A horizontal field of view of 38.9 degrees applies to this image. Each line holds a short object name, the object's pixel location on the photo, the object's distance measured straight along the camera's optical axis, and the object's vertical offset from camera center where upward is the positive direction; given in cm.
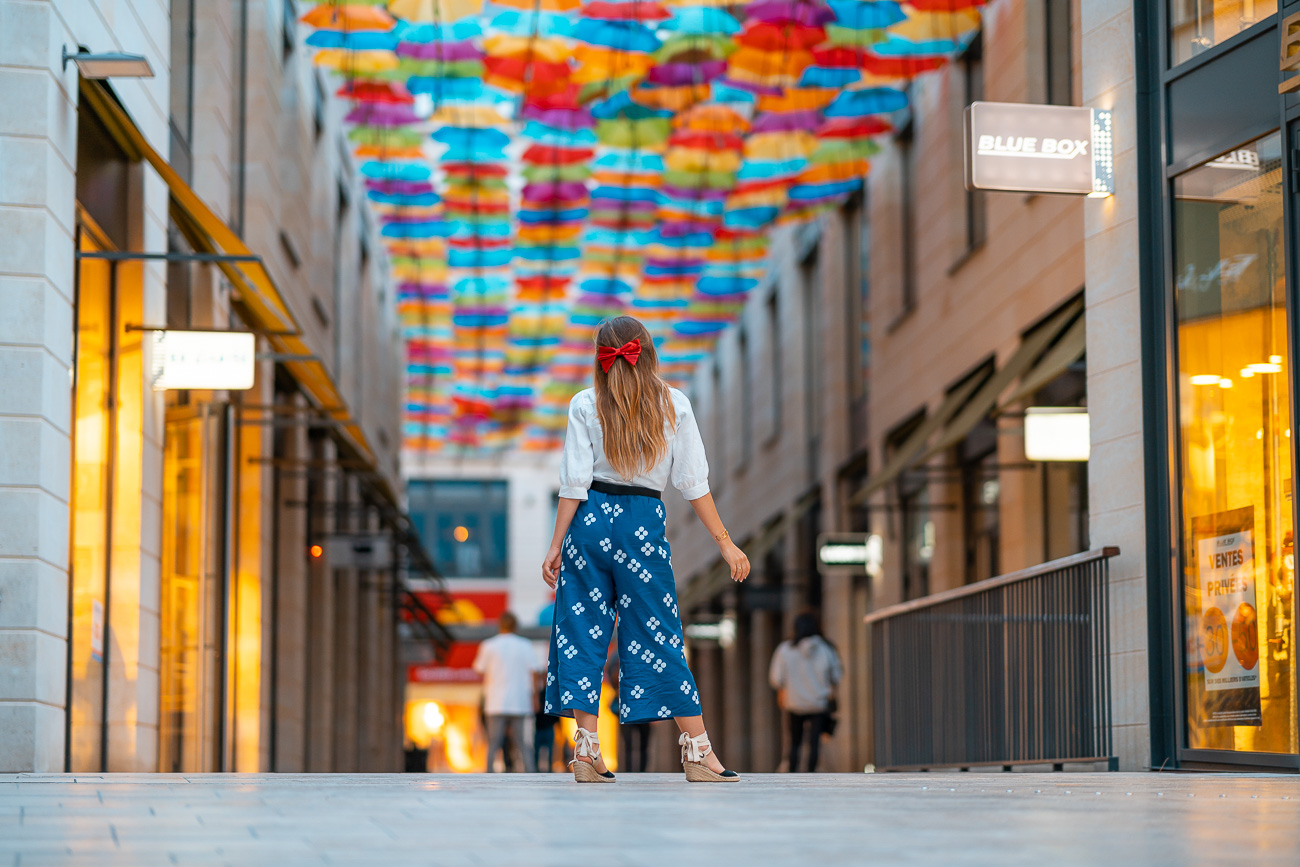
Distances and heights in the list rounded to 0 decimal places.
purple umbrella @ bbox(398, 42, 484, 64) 1761 +546
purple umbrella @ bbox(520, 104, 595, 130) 1942 +534
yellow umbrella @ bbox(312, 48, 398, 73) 1762 +540
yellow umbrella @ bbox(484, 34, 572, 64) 1733 +540
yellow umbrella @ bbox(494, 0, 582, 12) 1597 +536
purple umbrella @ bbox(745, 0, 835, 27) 1648 +544
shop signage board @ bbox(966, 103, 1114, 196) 1039 +263
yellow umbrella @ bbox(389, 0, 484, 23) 1636 +544
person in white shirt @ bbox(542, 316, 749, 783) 680 +23
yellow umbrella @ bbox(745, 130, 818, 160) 2045 +531
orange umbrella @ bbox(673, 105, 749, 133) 1961 +534
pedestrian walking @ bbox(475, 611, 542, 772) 1655 -50
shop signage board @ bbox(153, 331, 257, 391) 1160 +166
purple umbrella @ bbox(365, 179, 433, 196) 2270 +535
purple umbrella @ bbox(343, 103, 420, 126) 1970 +544
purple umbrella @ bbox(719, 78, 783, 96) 1847 +534
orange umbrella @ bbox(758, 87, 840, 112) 1878 +531
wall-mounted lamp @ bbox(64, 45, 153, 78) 965 +292
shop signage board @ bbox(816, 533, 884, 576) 2227 +80
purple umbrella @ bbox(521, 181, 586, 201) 2255 +527
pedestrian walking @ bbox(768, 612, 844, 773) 1755 -55
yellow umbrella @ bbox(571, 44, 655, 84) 1741 +533
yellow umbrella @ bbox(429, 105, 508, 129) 1984 +546
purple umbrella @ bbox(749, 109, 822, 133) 1966 +531
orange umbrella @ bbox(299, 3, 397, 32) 1675 +550
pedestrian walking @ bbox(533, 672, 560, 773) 1971 -129
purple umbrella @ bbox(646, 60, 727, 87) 1781 +530
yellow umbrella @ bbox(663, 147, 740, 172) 2078 +523
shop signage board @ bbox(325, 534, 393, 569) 2228 +84
